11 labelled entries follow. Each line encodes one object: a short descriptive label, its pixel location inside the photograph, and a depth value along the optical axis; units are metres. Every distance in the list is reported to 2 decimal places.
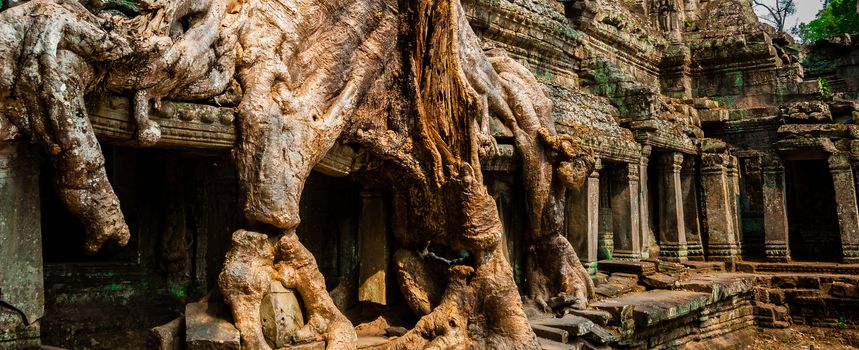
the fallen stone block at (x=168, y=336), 4.57
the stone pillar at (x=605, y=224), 10.95
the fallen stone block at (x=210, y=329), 4.44
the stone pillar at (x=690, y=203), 13.04
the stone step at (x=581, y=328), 6.93
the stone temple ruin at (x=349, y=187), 4.10
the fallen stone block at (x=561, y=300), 7.63
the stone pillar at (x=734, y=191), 13.26
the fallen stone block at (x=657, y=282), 9.80
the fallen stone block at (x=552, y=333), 6.73
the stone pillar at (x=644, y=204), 11.20
